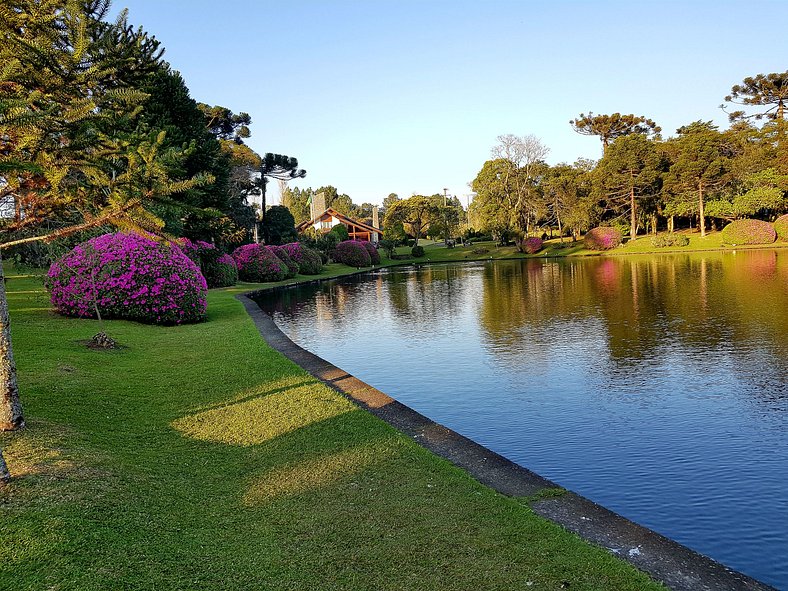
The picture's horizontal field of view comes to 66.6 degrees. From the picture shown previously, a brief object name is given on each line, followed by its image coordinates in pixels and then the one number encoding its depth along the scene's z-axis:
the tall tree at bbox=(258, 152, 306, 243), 53.10
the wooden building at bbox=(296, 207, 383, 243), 78.88
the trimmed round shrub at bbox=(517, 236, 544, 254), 62.97
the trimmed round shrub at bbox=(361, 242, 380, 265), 59.92
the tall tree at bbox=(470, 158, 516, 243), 65.06
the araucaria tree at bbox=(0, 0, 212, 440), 5.25
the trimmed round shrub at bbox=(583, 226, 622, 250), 59.47
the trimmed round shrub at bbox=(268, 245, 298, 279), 44.50
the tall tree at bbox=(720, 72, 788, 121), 58.03
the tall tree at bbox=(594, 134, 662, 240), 58.69
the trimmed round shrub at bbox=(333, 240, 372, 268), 56.72
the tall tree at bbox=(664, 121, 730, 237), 55.72
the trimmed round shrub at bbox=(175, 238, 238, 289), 30.98
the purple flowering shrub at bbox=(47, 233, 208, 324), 16.41
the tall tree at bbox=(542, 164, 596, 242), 64.06
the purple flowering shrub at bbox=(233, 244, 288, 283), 38.94
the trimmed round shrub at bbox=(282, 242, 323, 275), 46.31
